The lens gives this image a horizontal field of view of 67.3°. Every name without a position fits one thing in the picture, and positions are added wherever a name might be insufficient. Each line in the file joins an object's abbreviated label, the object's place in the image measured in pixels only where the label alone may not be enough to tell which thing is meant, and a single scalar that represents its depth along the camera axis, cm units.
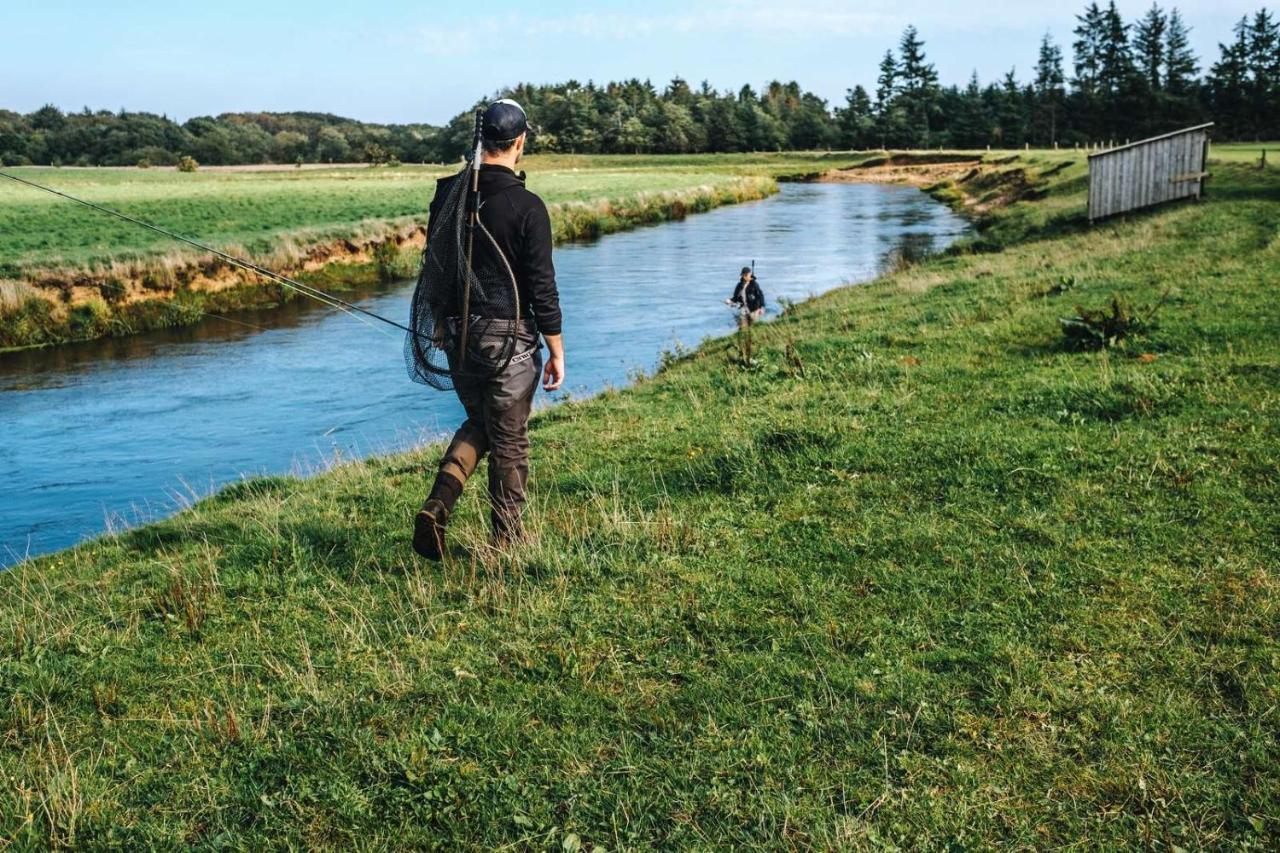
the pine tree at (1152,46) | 9256
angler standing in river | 1755
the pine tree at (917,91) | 10868
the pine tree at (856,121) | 11419
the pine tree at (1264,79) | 7119
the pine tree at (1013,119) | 9812
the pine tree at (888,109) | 10975
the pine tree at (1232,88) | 7419
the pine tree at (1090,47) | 10156
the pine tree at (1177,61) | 8788
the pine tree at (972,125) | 10188
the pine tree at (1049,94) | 9594
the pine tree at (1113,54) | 9494
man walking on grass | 541
